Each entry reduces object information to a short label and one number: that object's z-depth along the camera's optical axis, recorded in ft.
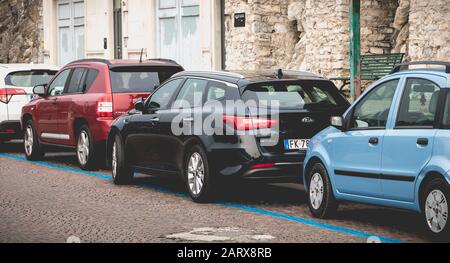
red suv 53.21
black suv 39.32
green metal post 67.21
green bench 70.08
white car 67.10
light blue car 29.94
